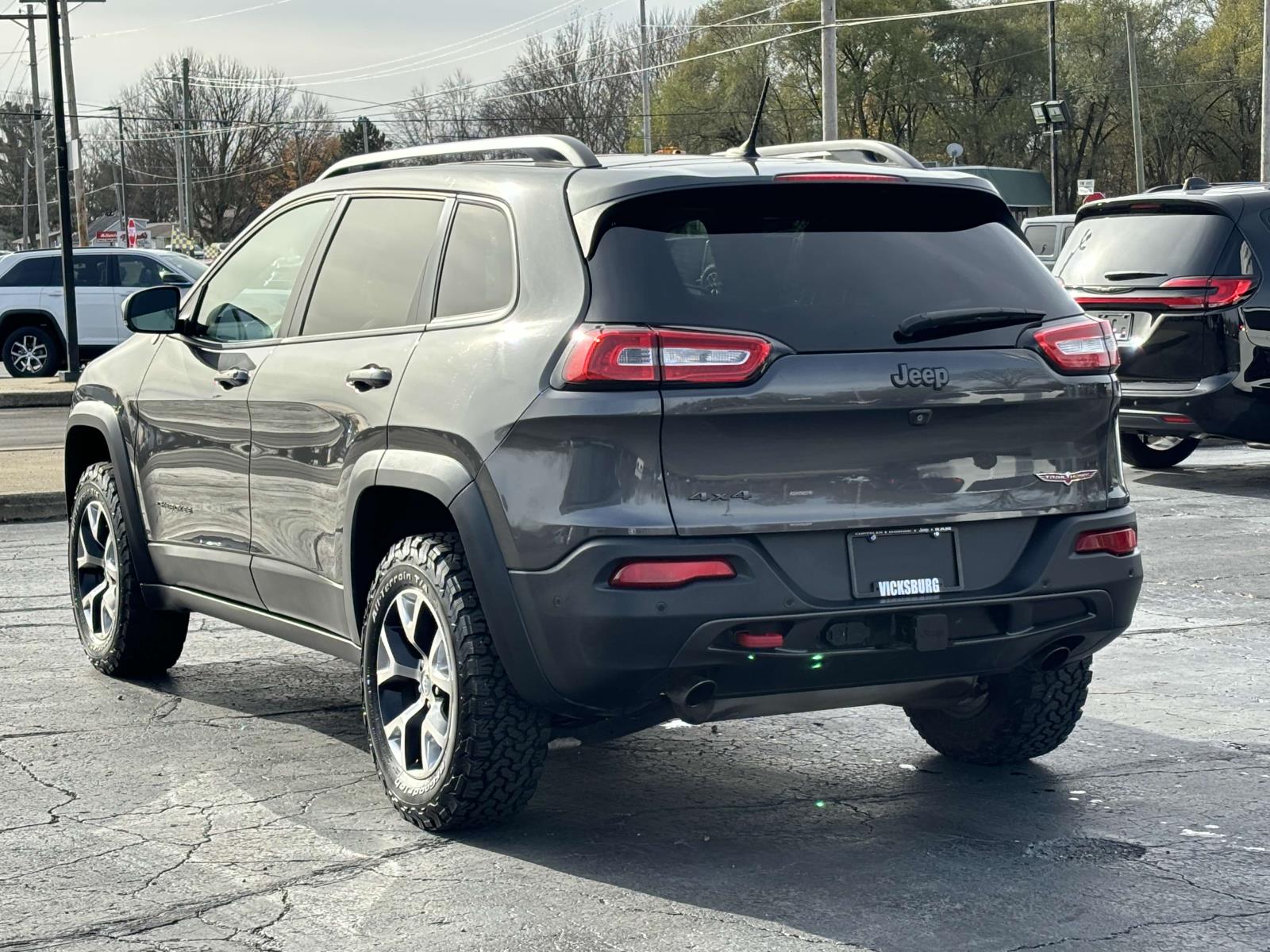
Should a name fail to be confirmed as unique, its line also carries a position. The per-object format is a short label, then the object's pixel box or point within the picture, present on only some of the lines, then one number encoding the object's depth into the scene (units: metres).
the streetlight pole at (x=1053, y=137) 52.42
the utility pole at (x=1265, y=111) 29.36
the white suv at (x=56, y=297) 25.16
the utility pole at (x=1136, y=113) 57.91
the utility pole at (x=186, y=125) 68.19
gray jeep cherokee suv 4.26
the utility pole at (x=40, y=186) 69.30
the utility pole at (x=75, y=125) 41.72
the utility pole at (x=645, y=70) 58.44
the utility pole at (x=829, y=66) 28.67
